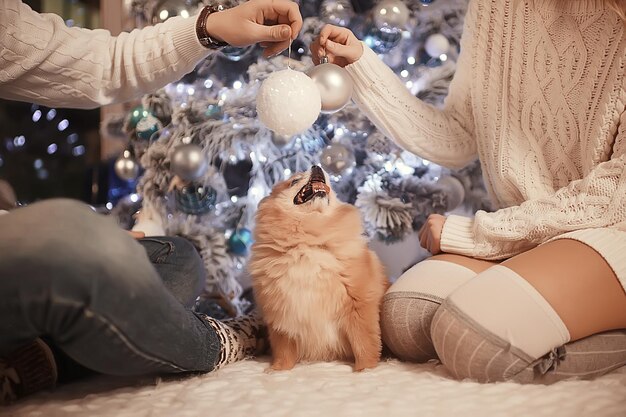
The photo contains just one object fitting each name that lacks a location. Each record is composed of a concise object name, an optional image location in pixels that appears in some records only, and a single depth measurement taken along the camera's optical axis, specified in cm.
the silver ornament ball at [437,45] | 147
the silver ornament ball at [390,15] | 137
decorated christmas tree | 148
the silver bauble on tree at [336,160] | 142
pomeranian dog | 100
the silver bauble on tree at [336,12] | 145
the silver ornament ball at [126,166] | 156
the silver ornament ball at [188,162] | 141
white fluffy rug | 75
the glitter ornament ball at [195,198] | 148
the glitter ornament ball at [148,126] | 150
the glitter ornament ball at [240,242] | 151
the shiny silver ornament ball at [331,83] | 103
